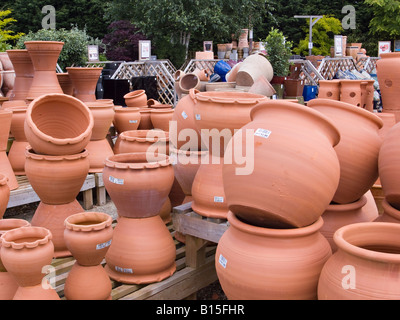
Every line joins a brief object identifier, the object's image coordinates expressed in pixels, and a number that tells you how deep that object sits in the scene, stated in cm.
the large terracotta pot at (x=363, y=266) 146
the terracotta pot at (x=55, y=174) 294
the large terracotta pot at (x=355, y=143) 207
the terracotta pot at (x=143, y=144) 326
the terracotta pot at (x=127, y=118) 455
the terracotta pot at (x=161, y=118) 456
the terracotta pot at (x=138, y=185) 259
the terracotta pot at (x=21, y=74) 440
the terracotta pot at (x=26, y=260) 194
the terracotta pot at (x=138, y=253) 271
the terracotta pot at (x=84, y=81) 449
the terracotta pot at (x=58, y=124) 290
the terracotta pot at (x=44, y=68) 403
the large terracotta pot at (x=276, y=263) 178
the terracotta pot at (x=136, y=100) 551
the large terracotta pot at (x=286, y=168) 174
